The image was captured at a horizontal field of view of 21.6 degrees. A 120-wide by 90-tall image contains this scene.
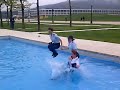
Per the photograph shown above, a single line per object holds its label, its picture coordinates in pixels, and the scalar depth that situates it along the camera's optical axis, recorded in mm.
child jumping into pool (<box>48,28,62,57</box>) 12156
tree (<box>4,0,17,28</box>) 34744
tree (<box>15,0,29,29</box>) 34438
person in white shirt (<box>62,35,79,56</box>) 10298
